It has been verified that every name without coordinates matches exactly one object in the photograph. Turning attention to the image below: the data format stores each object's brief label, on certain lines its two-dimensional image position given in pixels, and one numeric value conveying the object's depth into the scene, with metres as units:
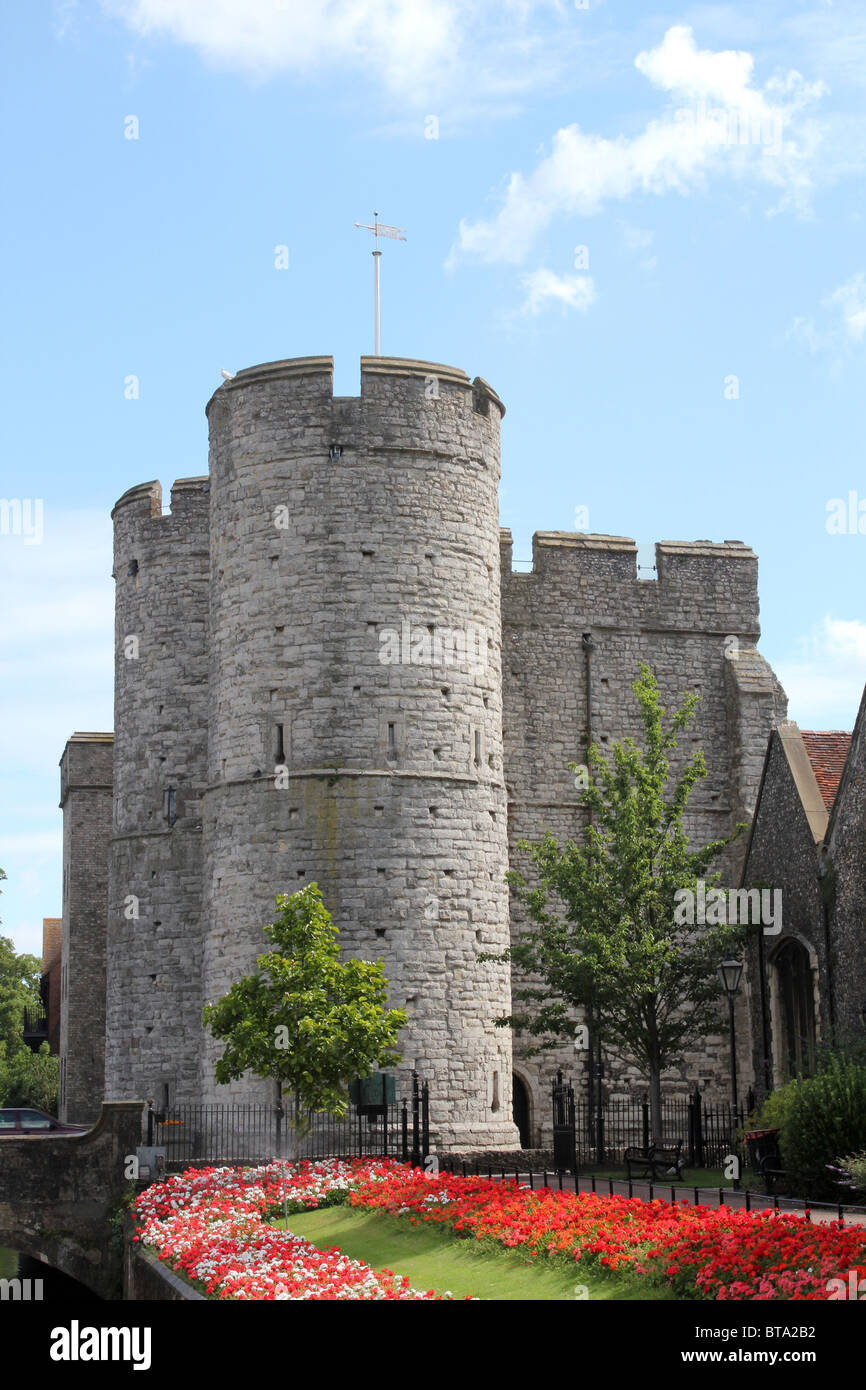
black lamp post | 24.72
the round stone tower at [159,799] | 35.38
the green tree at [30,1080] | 57.47
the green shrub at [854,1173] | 18.23
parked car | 34.03
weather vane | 35.53
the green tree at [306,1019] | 24.38
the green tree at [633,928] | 29.86
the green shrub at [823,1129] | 20.06
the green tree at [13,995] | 58.31
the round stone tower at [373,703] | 30.33
